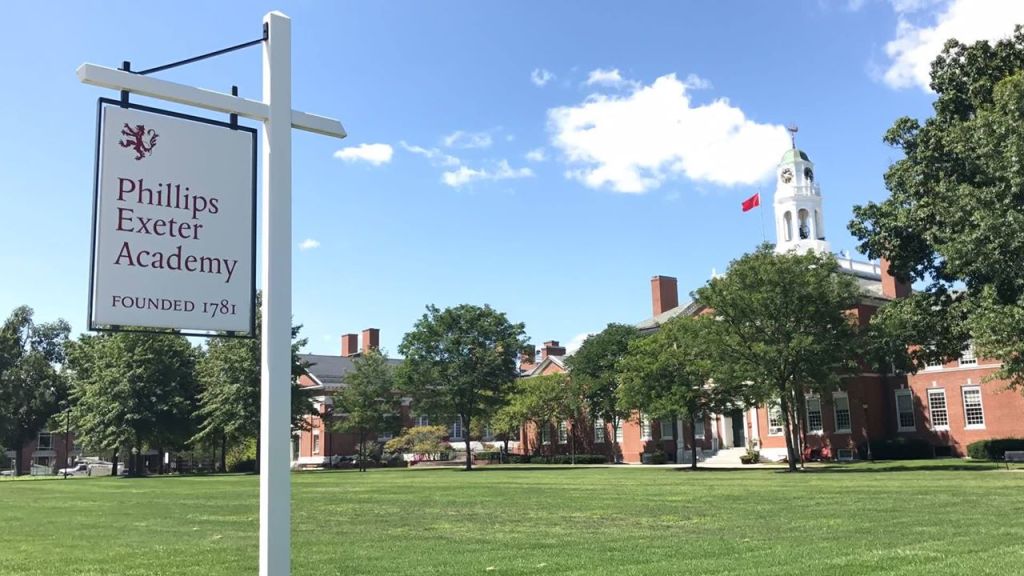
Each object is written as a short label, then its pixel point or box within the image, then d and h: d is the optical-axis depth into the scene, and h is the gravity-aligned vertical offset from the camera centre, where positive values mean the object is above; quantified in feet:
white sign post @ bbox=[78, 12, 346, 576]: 16.29 +3.57
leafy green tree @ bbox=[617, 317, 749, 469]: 133.39 +5.74
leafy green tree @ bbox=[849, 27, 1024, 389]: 81.41 +20.74
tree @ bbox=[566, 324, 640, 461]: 191.83 +11.27
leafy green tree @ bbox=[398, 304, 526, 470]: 181.57 +12.50
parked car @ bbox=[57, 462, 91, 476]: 271.82 -12.28
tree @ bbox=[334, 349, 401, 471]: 215.92 +6.27
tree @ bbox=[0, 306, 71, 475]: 240.32 +13.46
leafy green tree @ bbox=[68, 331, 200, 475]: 187.52 +8.35
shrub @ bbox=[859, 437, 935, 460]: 156.46 -8.37
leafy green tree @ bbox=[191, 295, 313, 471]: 178.19 +7.25
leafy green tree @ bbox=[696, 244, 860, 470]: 122.83 +12.56
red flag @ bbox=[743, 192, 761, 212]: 198.59 +48.46
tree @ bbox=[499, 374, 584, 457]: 205.26 +4.05
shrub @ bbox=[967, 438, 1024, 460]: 143.02 -7.83
